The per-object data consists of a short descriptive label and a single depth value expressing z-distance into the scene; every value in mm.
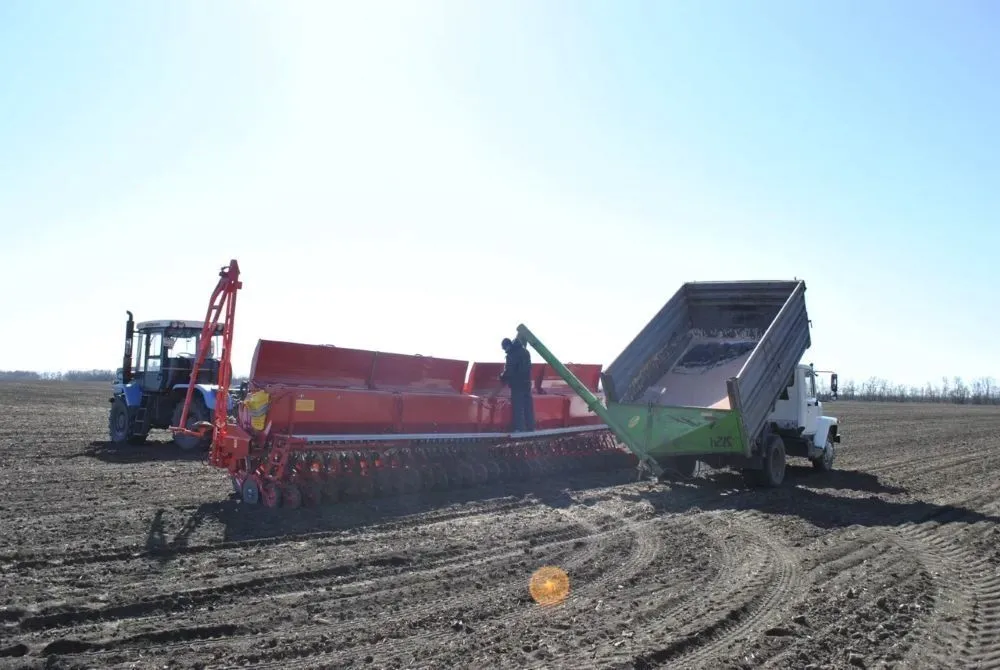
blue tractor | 16516
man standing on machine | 13539
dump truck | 11891
